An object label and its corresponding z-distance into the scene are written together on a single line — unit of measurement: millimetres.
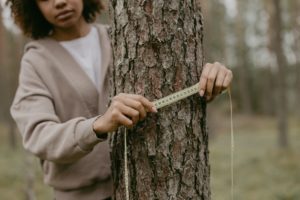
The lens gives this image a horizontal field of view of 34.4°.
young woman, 1884
